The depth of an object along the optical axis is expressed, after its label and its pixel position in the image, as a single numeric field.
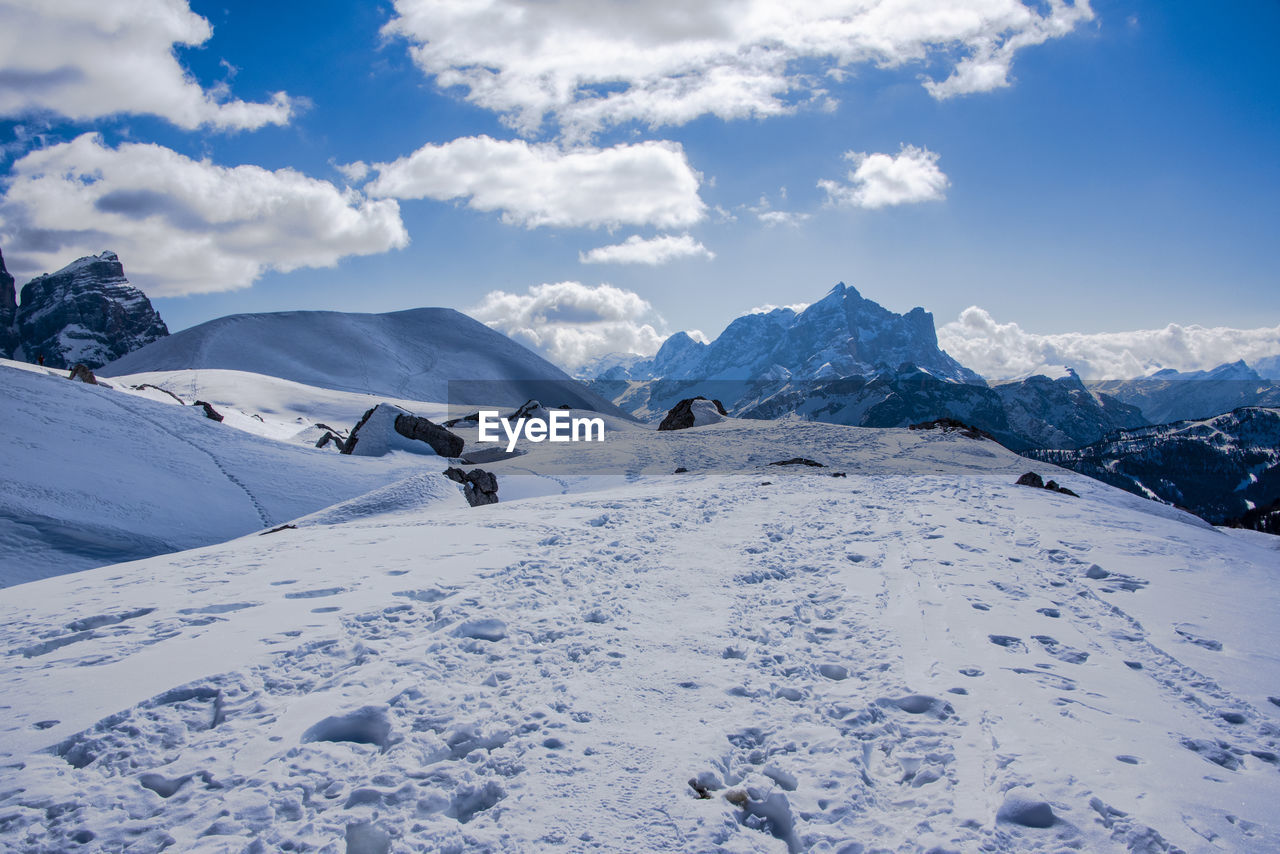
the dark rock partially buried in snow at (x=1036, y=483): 14.96
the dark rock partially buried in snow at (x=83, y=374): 23.58
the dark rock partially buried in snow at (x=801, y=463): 18.31
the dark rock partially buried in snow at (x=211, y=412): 25.97
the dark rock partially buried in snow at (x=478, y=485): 15.17
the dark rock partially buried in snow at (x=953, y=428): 23.17
